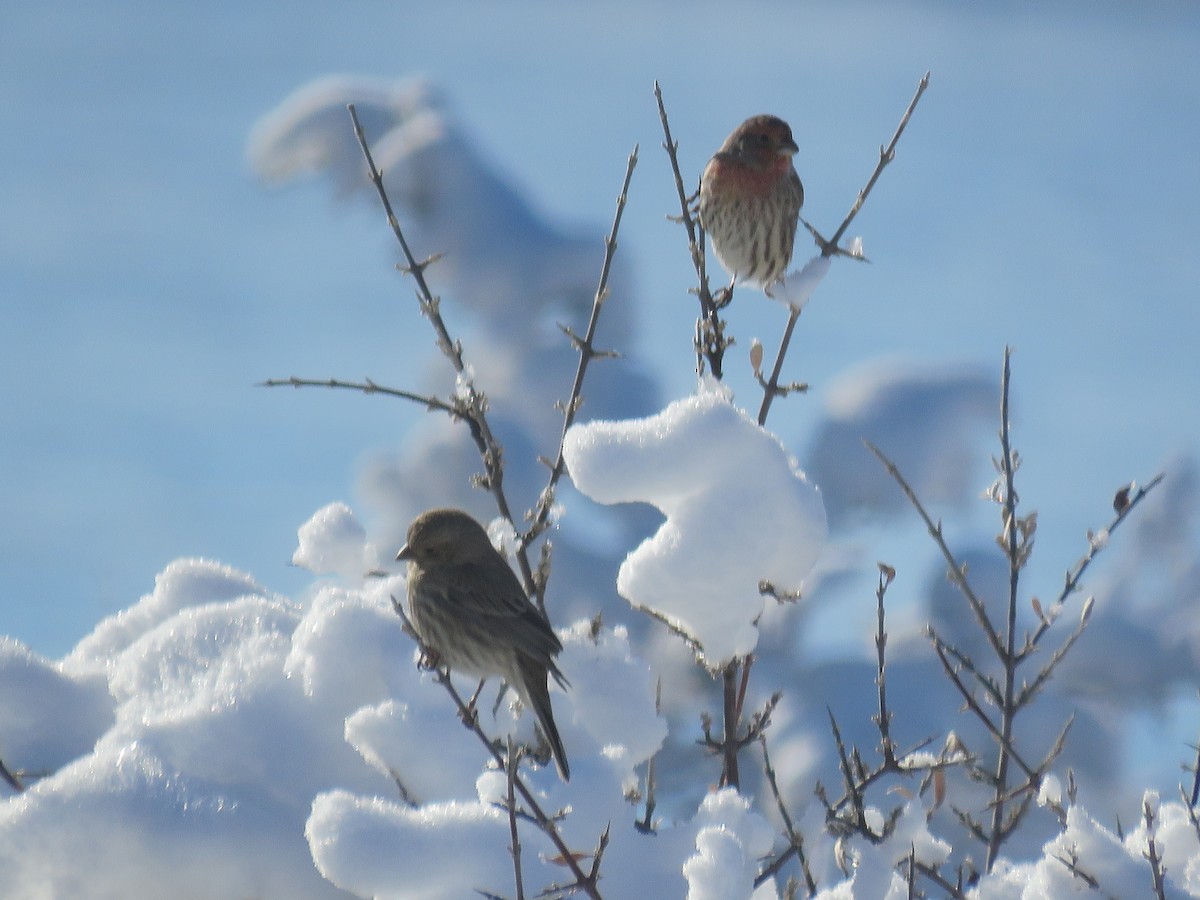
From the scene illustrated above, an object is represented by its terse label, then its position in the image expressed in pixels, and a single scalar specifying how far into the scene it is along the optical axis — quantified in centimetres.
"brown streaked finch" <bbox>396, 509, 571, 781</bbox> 744
